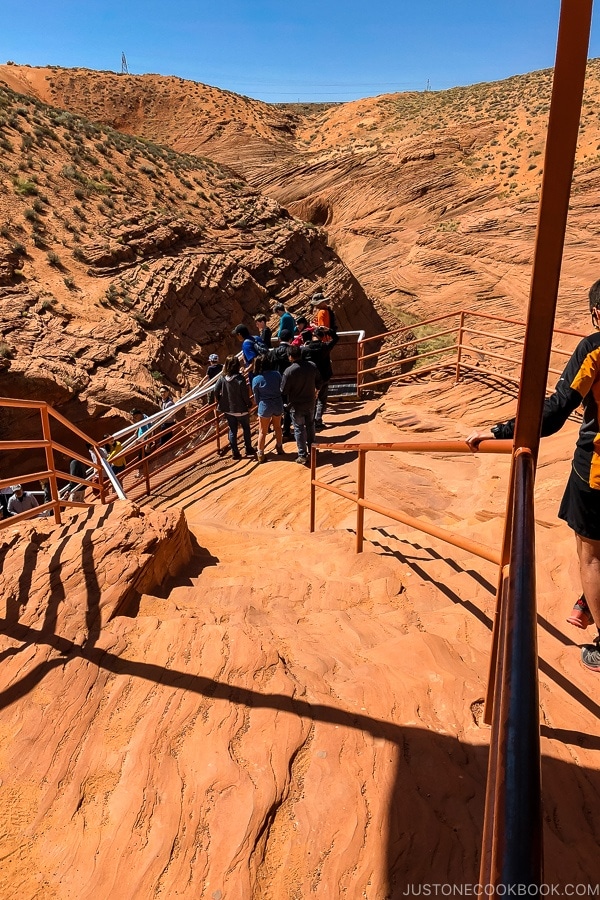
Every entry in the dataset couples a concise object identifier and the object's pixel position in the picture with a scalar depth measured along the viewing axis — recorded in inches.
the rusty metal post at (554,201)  56.4
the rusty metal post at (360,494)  172.5
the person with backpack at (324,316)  353.7
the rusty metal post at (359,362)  434.9
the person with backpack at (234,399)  327.3
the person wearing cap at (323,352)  321.4
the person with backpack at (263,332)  356.8
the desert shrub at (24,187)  581.6
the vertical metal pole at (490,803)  29.9
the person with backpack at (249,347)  330.6
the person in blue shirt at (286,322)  376.3
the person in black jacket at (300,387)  287.0
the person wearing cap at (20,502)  279.1
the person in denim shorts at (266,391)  305.6
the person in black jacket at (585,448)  95.6
